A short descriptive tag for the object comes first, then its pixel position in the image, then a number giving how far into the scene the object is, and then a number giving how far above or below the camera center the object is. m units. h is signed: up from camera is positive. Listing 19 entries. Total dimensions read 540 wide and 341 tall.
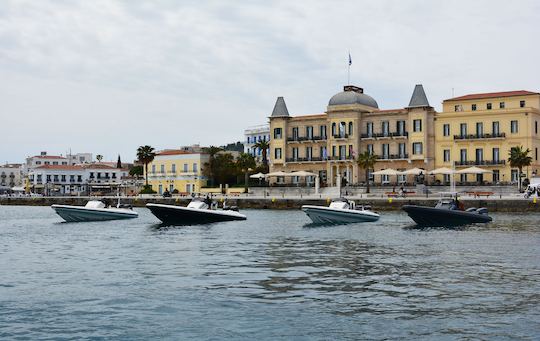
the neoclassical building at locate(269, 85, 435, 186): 94.50 +8.93
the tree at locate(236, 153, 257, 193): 100.88 +5.22
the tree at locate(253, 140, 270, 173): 112.62 +8.49
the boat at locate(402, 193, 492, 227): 49.66 -1.39
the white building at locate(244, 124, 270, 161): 139.62 +12.91
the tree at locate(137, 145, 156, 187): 114.19 +7.52
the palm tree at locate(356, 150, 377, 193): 92.06 +5.00
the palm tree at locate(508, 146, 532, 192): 81.88 +4.56
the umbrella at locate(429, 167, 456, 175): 82.82 +3.25
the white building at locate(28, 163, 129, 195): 161.38 +5.32
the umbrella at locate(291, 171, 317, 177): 95.44 +3.42
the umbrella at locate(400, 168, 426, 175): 86.88 +3.24
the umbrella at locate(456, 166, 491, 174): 81.69 +3.14
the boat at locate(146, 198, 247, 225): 53.75 -1.23
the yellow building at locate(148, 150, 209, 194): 115.25 +4.80
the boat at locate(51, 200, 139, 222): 60.81 -1.28
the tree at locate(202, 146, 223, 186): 115.62 +4.99
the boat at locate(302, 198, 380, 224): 53.41 -1.32
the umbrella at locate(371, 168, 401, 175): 87.62 +3.29
